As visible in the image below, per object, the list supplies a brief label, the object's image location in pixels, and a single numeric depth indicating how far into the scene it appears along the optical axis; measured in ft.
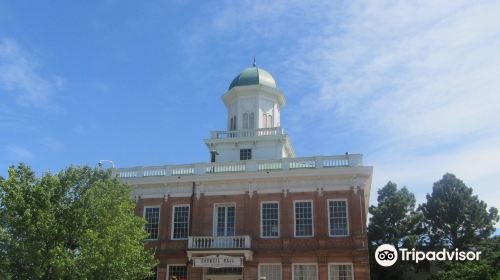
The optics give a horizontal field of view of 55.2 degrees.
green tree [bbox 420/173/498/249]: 133.80
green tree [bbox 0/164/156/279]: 71.00
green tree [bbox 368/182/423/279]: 129.29
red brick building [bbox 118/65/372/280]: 91.35
